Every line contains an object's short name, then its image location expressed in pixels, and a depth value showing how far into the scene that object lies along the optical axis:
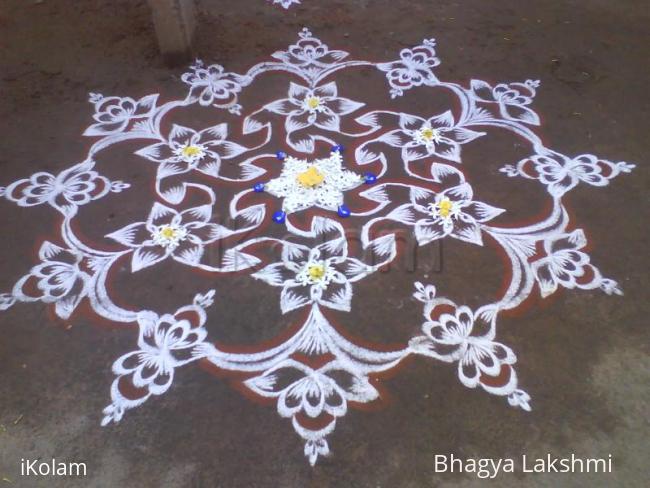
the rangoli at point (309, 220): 1.54
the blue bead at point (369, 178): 2.00
